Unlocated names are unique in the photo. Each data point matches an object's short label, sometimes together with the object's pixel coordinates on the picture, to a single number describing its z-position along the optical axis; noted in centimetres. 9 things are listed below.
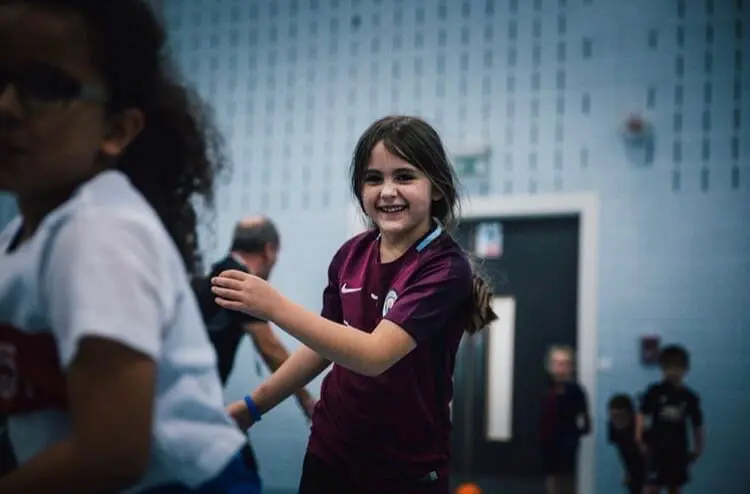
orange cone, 464
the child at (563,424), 470
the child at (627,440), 454
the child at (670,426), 438
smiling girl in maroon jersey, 148
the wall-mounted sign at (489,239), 528
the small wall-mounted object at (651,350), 467
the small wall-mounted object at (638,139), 482
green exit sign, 518
